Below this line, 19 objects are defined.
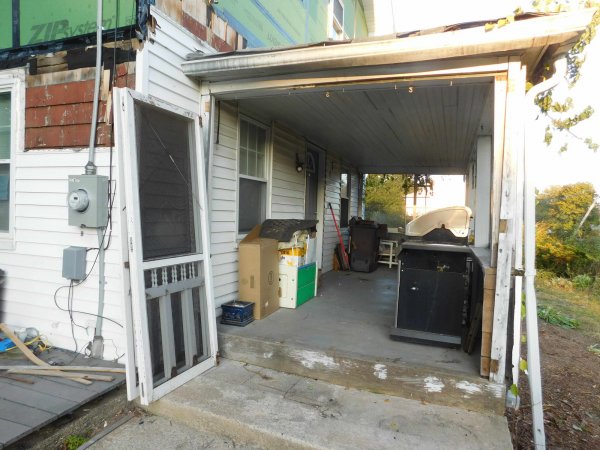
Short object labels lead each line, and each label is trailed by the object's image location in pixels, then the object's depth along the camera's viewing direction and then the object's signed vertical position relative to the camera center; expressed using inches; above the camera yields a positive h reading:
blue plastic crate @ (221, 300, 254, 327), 152.6 -40.2
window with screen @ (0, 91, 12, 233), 149.2 +20.4
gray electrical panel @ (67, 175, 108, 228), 123.0 +3.8
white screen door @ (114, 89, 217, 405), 104.8 -9.8
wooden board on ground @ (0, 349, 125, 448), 90.2 -50.1
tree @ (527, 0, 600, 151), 115.5 +49.7
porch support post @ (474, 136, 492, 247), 185.4 +10.7
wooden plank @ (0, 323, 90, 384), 123.6 -45.0
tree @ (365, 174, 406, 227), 553.2 +30.3
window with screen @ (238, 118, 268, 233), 183.5 +19.6
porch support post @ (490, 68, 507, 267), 108.8 +20.3
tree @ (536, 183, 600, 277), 394.0 -15.6
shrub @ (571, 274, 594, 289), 355.8 -58.9
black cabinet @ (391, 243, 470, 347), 133.6 -27.2
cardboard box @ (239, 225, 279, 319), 164.7 -26.3
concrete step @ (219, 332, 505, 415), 107.9 -48.6
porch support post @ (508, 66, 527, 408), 107.0 -13.2
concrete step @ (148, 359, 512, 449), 94.3 -54.3
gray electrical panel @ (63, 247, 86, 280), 128.9 -17.3
